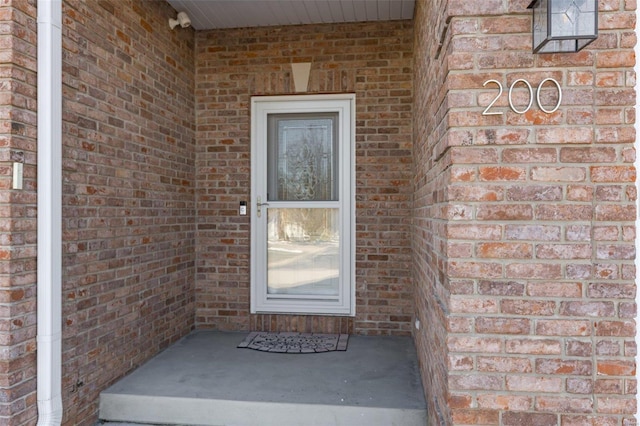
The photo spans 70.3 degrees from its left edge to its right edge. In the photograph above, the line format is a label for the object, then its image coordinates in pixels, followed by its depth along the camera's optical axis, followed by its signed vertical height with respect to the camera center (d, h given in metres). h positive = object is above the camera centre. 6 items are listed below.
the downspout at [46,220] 2.20 -0.05
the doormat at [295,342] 3.61 -1.10
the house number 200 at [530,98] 1.67 +0.42
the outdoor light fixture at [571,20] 1.49 +0.63
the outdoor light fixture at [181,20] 3.71 +1.56
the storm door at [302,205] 4.09 +0.05
